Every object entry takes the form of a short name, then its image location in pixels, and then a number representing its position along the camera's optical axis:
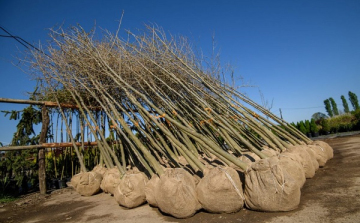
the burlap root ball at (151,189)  2.51
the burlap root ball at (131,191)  2.74
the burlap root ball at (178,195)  2.15
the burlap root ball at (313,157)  3.30
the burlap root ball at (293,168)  2.44
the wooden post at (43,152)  4.59
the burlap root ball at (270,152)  2.98
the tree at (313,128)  12.97
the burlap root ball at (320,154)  3.63
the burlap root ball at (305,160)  2.99
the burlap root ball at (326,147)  3.90
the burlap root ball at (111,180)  3.55
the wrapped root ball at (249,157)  2.78
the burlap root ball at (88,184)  3.85
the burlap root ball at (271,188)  1.97
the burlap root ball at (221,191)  2.07
